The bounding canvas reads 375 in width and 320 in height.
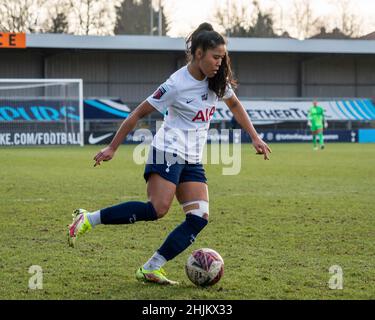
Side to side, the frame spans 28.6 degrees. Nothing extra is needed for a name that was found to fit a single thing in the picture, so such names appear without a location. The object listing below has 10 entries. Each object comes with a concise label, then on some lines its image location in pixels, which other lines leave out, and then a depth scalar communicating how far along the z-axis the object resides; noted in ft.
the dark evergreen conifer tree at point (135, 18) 182.70
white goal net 109.70
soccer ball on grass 19.04
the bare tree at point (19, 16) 164.66
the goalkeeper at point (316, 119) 105.40
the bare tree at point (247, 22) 188.65
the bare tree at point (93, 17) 178.09
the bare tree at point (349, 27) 181.37
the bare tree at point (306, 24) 192.54
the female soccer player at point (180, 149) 19.08
